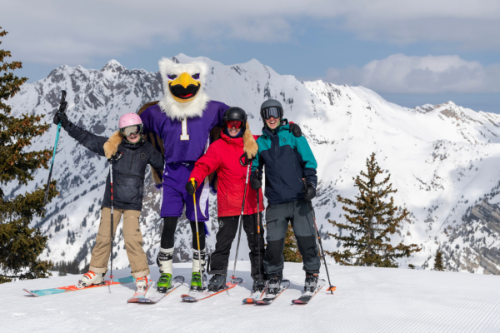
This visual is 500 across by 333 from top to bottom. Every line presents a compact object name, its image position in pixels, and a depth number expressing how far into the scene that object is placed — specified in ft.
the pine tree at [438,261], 106.24
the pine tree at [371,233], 64.85
